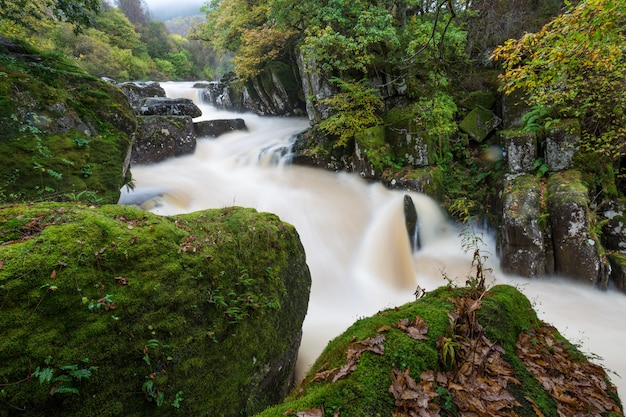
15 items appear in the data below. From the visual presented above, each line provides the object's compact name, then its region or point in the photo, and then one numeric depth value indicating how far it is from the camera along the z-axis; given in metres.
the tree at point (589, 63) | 3.24
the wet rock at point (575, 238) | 6.30
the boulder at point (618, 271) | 6.19
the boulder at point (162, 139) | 9.99
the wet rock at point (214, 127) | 13.09
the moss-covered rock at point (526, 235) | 6.76
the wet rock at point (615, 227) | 7.01
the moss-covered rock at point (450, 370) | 1.58
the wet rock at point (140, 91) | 13.41
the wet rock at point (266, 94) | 14.89
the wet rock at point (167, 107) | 12.17
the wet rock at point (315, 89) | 10.63
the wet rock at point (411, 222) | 7.98
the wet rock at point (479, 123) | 10.01
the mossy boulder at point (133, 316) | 1.70
